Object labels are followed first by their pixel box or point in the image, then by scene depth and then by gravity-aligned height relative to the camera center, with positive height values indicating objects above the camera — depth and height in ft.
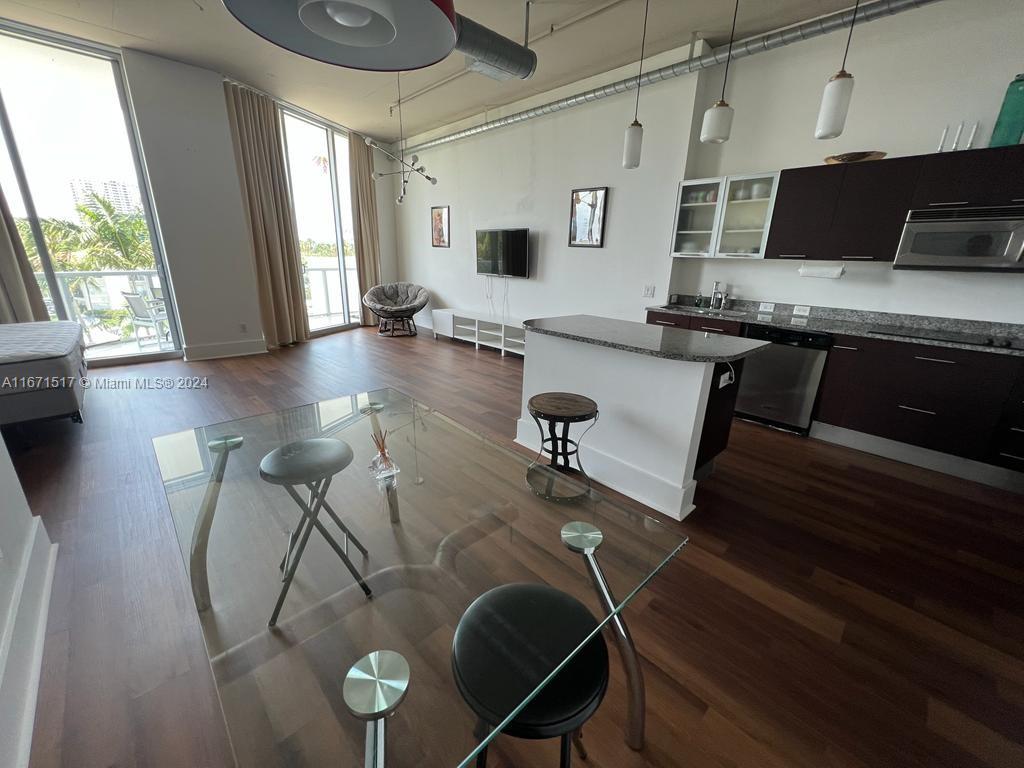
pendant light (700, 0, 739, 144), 7.92 +2.90
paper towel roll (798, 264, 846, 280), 10.54 +0.06
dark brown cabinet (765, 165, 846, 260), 9.86 +1.53
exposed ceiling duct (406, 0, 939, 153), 8.50 +5.57
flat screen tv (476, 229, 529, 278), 16.96 +0.44
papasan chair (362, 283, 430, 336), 20.53 -2.36
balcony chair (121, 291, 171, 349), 15.14 -2.56
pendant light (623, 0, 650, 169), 9.45 +2.89
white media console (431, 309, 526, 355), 17.85 -3.17
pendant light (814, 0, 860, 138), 6.45 +2.73
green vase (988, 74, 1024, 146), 7.79 +3.14
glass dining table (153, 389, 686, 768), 2.87 -3.28
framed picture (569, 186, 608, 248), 14.34 +1.75
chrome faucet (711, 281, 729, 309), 12.47 -0.92
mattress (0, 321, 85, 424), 8.10 -2.66
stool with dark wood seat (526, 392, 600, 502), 5.10 -2.79
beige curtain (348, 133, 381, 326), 20.98 +2.46
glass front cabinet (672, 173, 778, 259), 11.05 +1.54
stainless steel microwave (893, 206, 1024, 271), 7.93 +0.78
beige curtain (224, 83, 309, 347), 15.65 +1.75
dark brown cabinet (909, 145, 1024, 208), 7.73 +1.99
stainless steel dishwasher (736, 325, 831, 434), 9.94 -2.71
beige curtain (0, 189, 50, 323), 11.47 -0.95
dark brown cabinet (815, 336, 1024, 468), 8.00 -2.53
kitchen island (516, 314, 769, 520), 6.70 -2.35
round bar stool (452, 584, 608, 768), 2.51 -2.67
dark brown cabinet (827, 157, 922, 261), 8.91 +1.51
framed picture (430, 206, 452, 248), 20.63 +1.76
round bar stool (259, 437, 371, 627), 4.80 -2.65
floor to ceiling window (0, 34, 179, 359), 11.80 +1.90
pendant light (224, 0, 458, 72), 2.73 +1.68
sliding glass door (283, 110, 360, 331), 18.72 +1.99
